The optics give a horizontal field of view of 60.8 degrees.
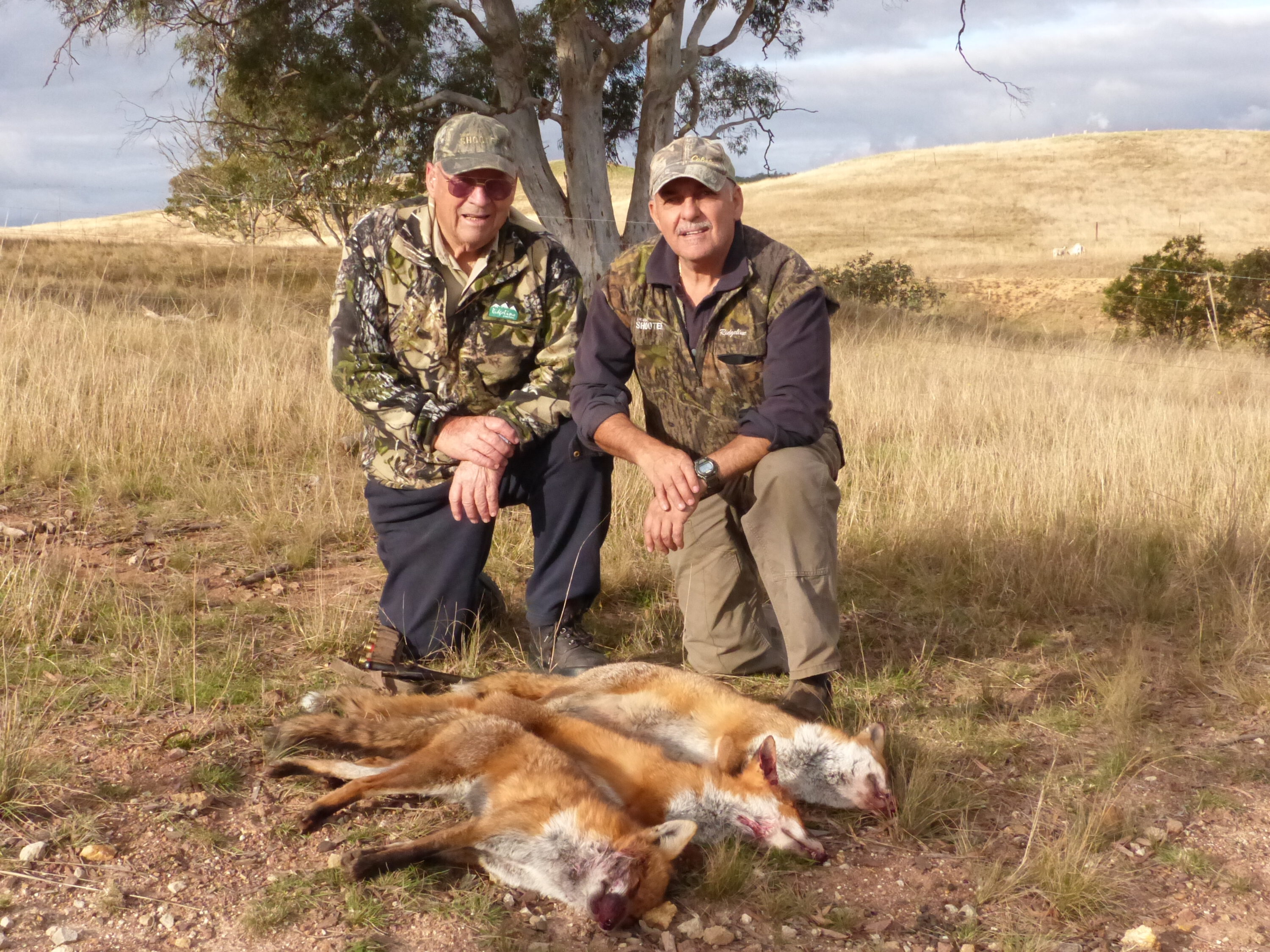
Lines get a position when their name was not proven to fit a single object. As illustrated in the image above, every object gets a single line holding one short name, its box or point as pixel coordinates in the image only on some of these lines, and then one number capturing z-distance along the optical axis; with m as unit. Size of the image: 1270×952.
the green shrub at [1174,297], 19.11
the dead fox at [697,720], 3.58
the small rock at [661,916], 2.95
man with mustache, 4.06
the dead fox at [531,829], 2.90
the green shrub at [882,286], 21.62
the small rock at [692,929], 2.94
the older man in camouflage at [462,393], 4.52
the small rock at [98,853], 3.05
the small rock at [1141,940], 2.99
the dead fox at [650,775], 3.28
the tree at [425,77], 13.95
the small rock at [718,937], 2.91
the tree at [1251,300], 18.39
